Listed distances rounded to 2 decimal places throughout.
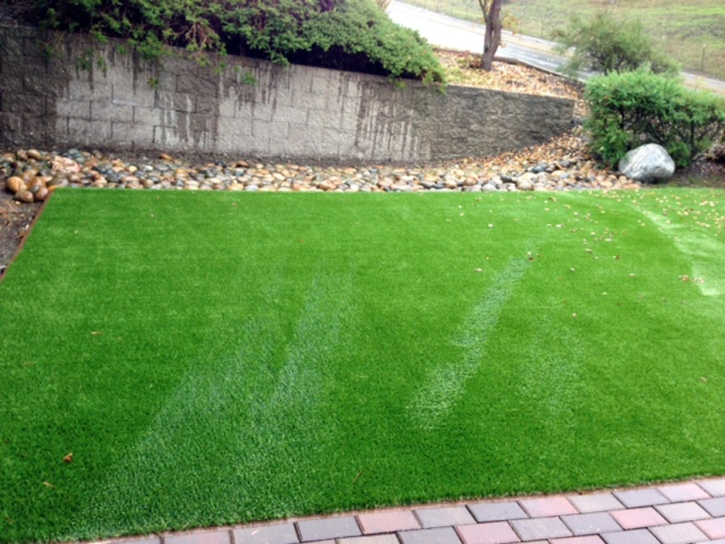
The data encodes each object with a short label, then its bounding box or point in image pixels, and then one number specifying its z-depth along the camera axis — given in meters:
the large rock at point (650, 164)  8.80
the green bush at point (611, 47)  12.03
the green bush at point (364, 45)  8.45
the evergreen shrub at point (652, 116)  8.95
